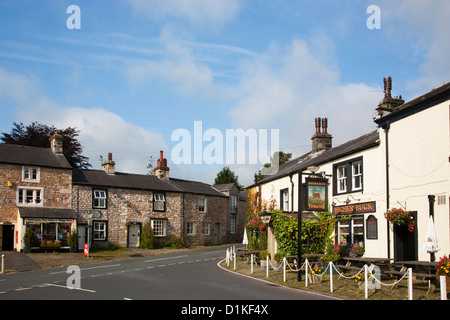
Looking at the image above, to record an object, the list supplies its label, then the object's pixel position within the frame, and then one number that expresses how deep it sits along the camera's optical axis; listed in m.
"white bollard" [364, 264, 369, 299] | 13.77
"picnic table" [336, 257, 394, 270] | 16.37
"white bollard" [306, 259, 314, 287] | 16.50
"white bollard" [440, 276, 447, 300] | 11.14
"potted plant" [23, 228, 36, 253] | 32.75
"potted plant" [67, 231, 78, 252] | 34.28
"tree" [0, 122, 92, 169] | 45.59
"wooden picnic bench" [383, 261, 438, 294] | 13.69
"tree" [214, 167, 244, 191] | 77.31
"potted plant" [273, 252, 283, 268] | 22.62
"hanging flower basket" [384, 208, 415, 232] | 17.52
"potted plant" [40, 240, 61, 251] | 33.50
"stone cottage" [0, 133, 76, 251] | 33.78
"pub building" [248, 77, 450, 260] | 16.39
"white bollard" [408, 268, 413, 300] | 12.03
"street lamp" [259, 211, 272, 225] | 23.28
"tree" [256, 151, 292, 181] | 57.38
